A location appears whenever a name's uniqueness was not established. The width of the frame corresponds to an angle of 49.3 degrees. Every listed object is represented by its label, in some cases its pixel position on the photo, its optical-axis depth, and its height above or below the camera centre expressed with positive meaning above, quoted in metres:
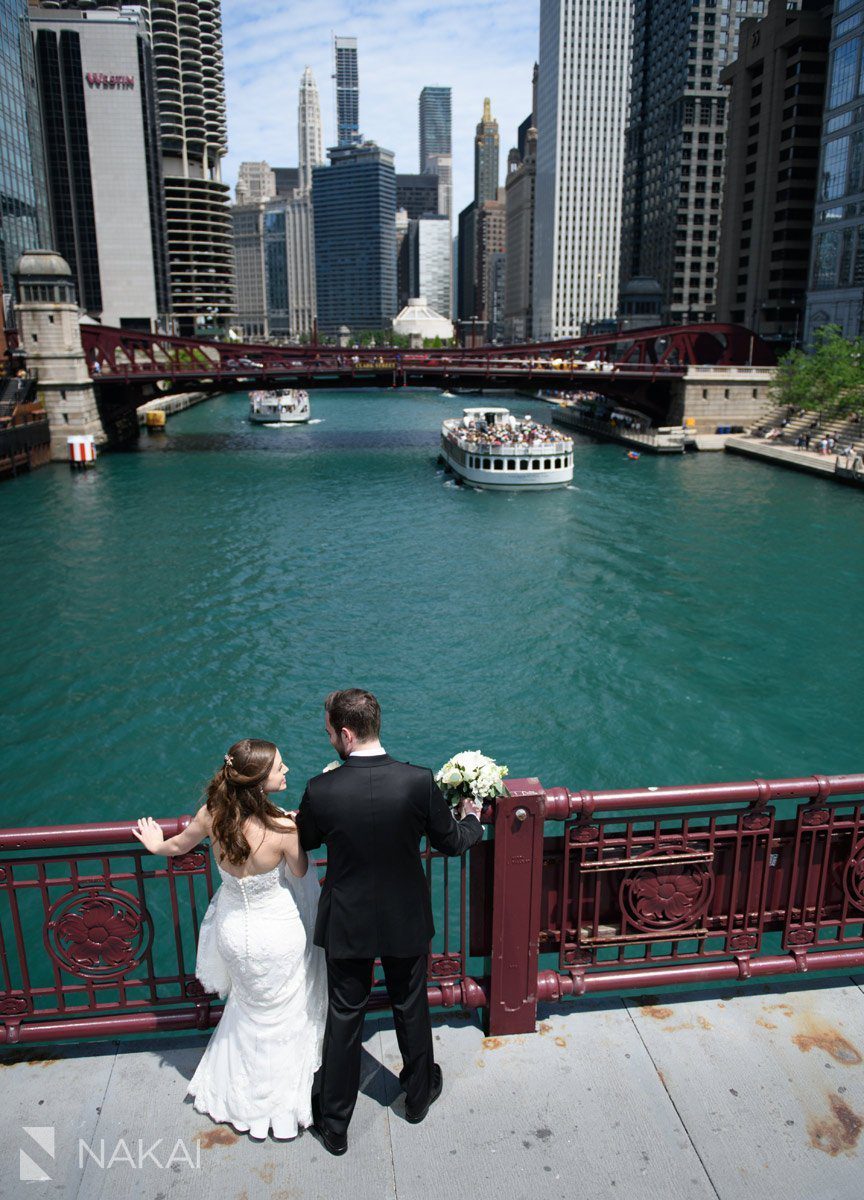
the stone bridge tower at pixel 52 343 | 67.62 +1.24
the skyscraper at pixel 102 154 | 140.50 +31.04
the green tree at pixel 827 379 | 64.44 -1.48
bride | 4.44 -2.84
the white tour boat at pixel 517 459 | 54.16 -5.69
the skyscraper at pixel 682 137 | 156.12 +37.52
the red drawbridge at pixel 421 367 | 73.31 -0.44
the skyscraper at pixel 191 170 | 183.38 +36.84
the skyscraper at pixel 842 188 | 84.94 +15.48
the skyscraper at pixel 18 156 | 84.19 +18.69
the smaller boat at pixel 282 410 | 99.62 -5.21
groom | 4.49 -2.53
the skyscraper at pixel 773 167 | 112.56 +23.69
